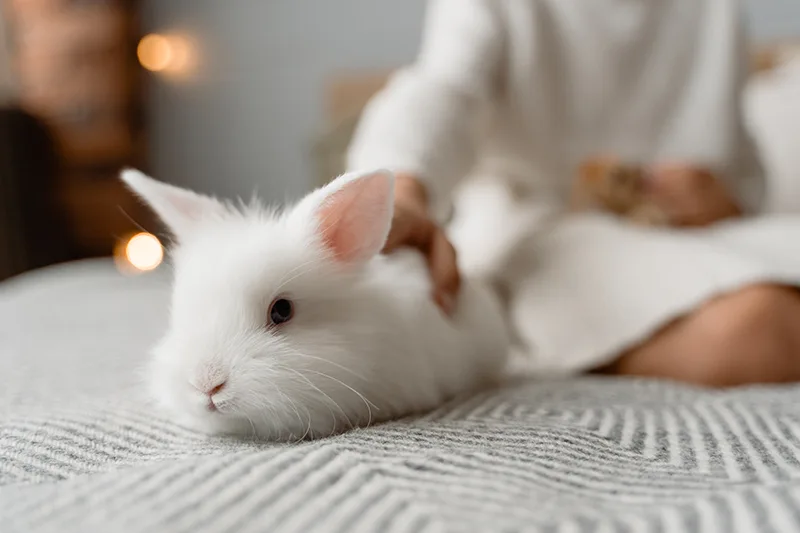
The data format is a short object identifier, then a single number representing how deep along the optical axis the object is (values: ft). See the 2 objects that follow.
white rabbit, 1.74
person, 2.90
